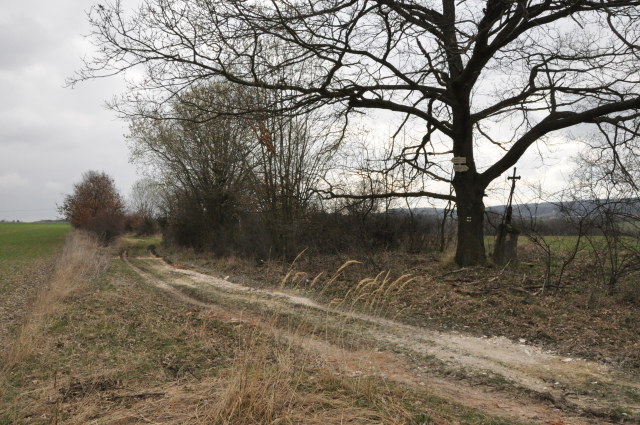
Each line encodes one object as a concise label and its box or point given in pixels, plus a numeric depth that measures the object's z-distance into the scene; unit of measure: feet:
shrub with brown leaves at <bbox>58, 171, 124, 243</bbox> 143.96
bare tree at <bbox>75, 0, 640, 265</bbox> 31.40
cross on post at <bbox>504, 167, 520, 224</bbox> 41.04
